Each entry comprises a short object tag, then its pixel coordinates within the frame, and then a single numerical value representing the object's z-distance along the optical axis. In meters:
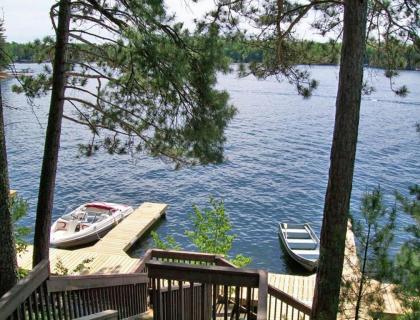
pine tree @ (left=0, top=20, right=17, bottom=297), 4.31
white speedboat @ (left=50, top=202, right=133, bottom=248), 17.31
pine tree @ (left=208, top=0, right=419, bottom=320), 4.90
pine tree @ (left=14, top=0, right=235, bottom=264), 6.57
